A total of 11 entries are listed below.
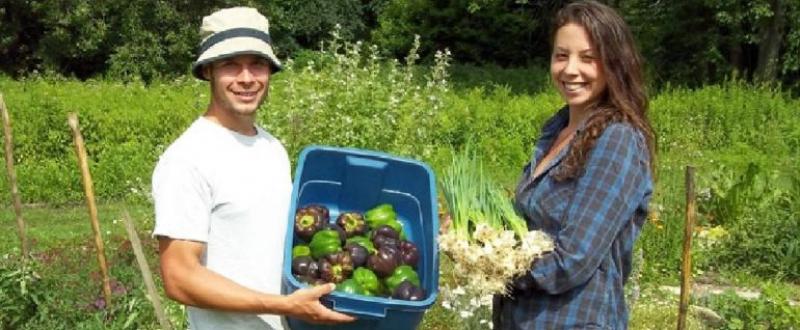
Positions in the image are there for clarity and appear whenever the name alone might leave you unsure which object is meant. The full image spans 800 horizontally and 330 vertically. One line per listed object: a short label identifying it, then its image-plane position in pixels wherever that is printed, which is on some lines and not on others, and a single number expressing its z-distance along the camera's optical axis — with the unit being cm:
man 228
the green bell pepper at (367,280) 249
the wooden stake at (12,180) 567
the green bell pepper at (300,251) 253
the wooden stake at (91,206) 523
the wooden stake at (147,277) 364
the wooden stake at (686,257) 516
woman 229
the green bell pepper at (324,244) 256
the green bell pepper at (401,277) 251
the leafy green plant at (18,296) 523
